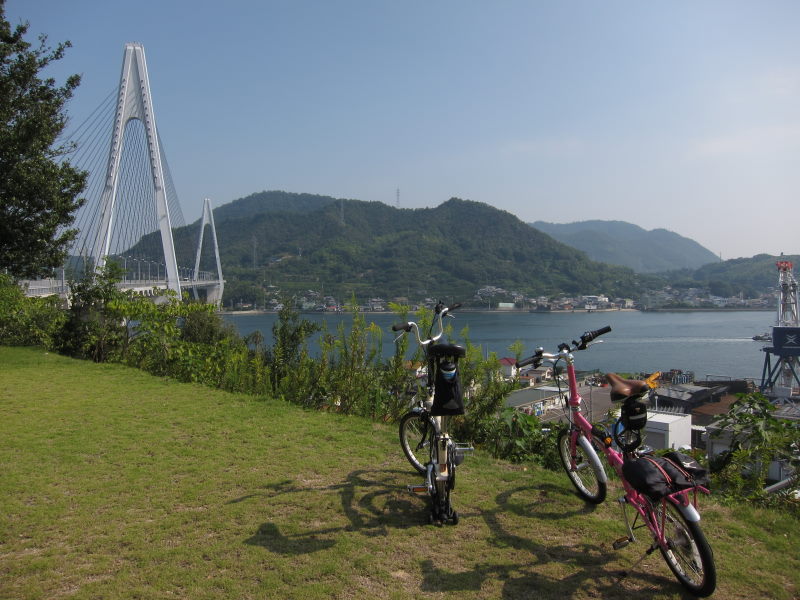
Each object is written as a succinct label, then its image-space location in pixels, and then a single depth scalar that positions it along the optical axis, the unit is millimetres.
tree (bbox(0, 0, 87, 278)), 6023
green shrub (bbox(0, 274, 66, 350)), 7215
